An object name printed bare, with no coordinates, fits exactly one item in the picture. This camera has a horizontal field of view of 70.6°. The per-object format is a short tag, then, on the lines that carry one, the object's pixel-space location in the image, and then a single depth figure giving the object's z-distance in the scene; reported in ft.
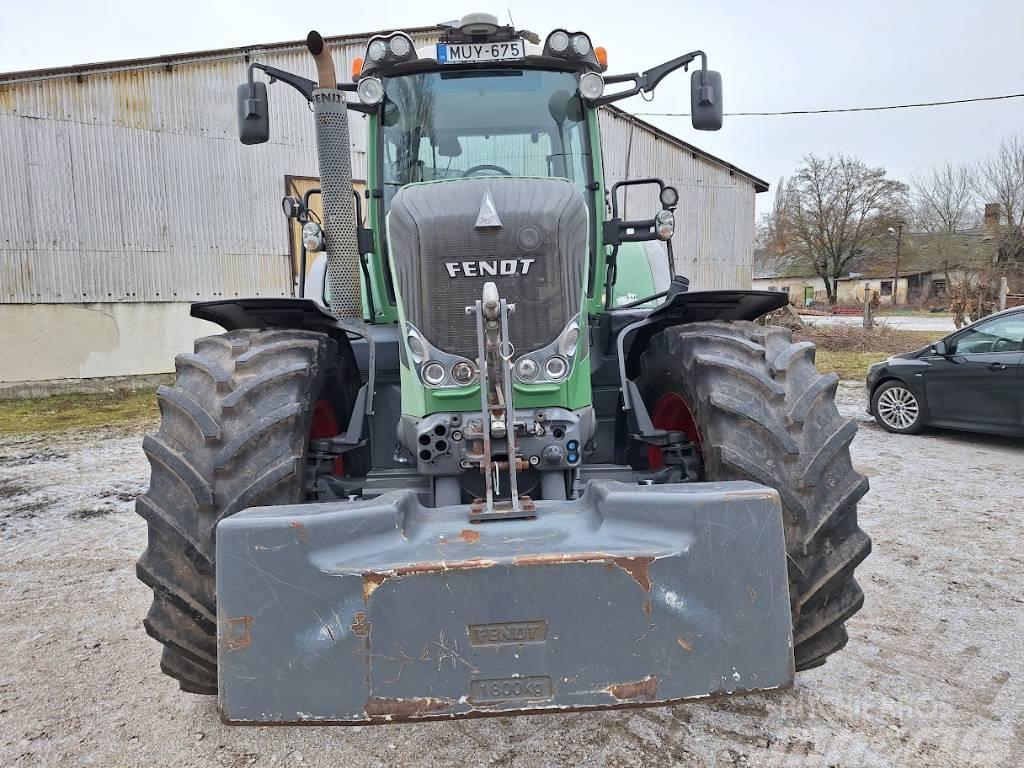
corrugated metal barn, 38.91
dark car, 24.77
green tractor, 5.98
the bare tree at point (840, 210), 172.96
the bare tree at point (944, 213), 147.74
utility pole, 167.77
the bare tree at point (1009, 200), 109.19
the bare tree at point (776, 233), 182.39
